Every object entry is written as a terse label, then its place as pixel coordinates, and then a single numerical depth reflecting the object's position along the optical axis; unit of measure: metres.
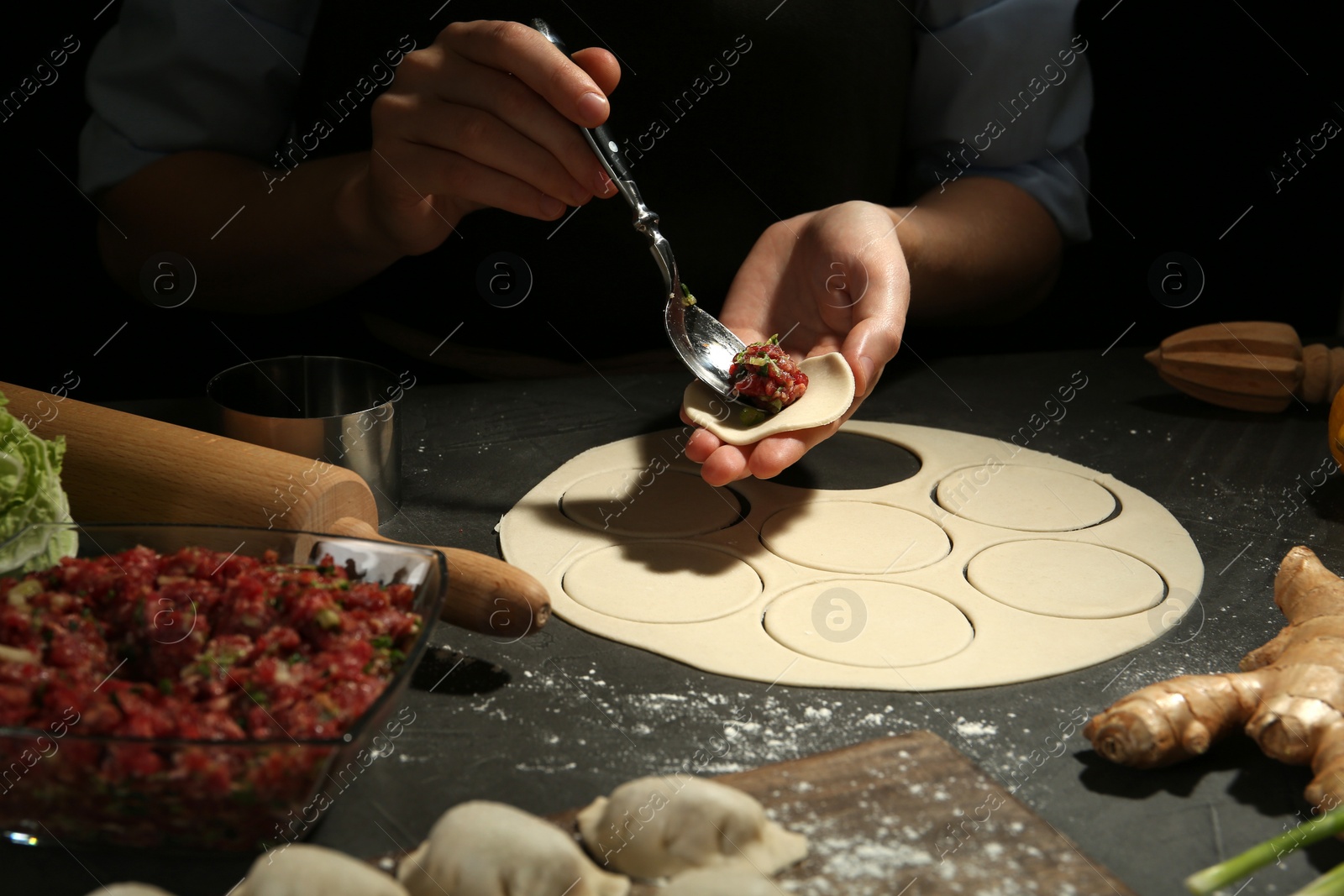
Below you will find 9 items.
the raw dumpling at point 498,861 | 0.59
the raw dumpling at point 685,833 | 0.61
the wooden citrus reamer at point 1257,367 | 0.95
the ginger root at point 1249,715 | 0.65
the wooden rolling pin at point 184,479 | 0.75
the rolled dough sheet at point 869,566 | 0.74
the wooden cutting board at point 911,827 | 0.61
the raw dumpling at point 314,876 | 0.58
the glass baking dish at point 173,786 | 0.59
